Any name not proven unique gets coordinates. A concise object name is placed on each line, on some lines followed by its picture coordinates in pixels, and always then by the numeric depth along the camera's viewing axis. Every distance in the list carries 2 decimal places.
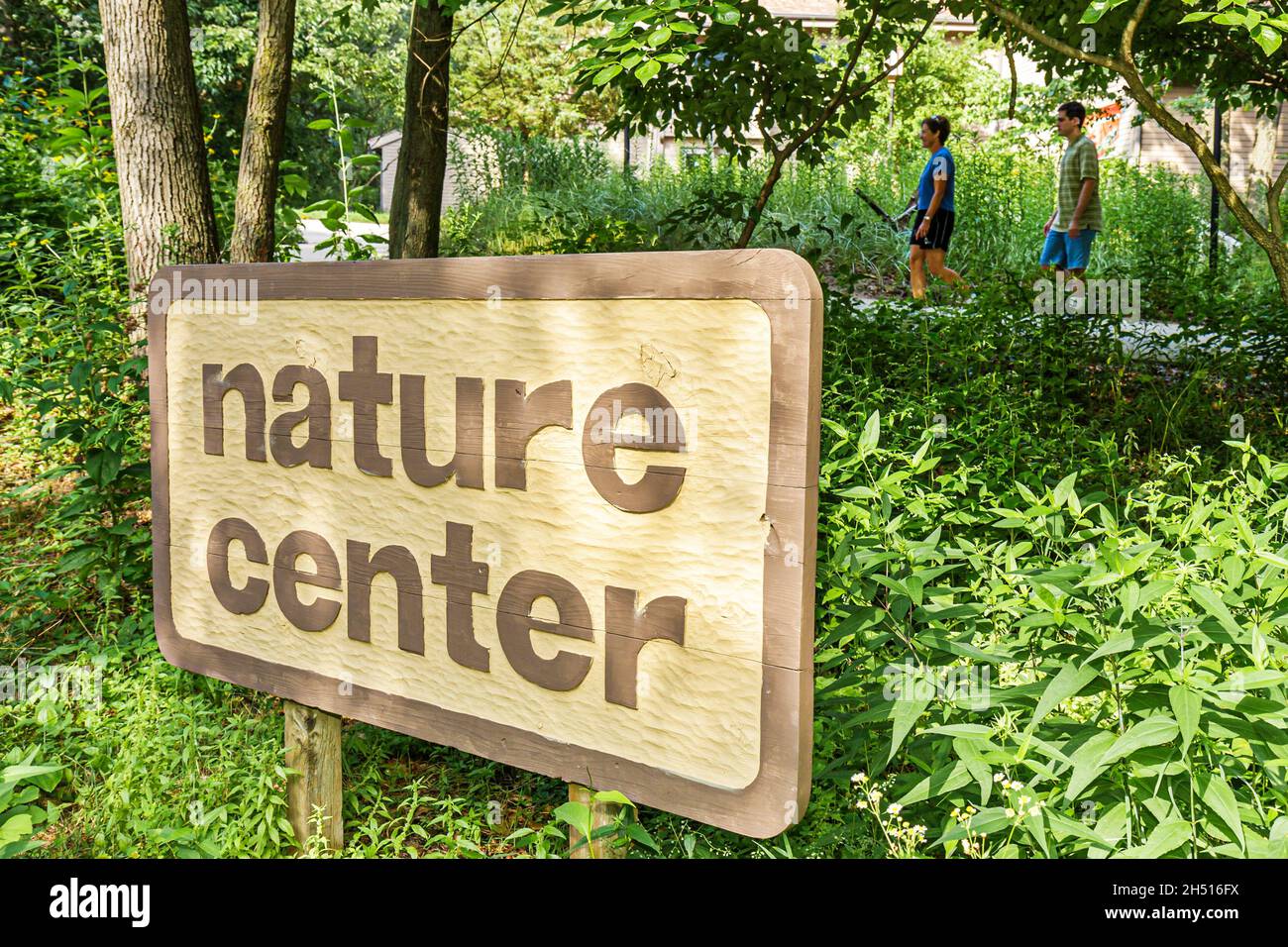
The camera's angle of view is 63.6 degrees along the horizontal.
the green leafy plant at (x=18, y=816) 1.87
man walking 8.12
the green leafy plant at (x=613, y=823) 2.13
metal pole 9.64
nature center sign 1.88
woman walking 8.51
